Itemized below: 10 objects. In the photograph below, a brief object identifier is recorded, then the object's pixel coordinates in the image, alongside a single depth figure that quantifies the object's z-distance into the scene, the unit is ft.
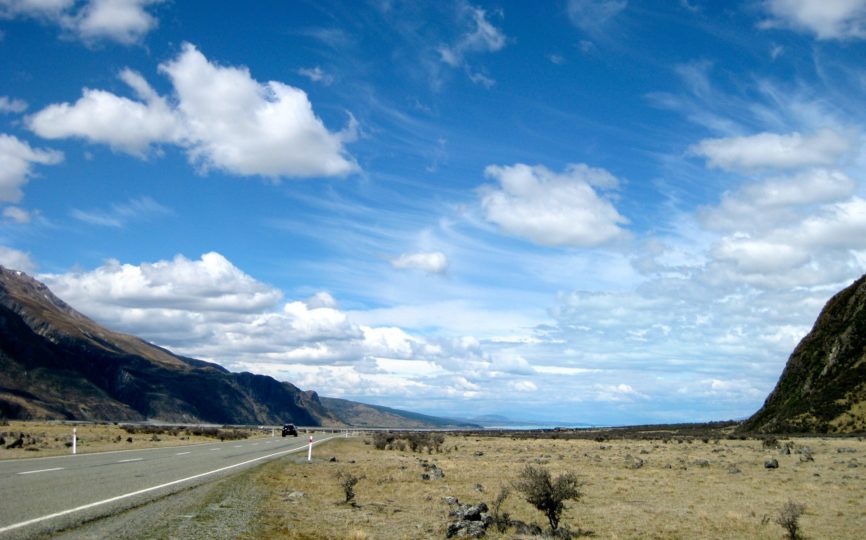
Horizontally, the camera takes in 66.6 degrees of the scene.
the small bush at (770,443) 164.90
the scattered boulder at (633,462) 113.93
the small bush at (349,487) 61.05
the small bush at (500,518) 50.54
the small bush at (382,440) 177.27
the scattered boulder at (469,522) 47.19
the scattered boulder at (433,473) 89.72
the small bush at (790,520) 51.31
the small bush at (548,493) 55.26
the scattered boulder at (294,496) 59.41
